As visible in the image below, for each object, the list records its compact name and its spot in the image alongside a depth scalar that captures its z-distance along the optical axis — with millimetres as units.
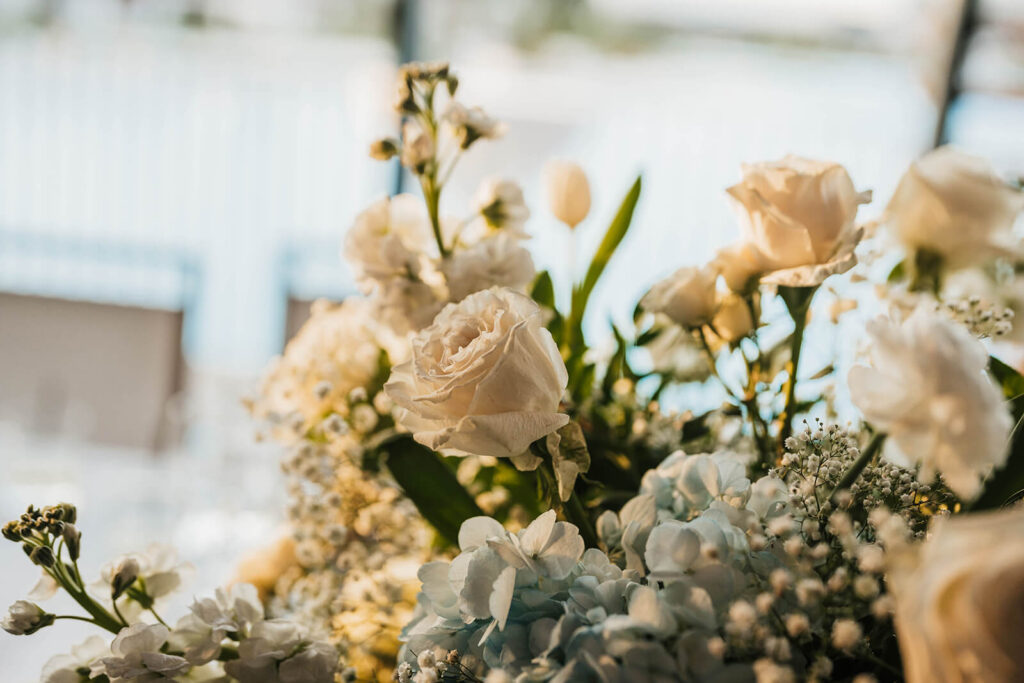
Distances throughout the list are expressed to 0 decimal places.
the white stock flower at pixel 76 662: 411
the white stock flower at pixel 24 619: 389
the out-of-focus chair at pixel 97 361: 2629
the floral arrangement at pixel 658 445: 277
